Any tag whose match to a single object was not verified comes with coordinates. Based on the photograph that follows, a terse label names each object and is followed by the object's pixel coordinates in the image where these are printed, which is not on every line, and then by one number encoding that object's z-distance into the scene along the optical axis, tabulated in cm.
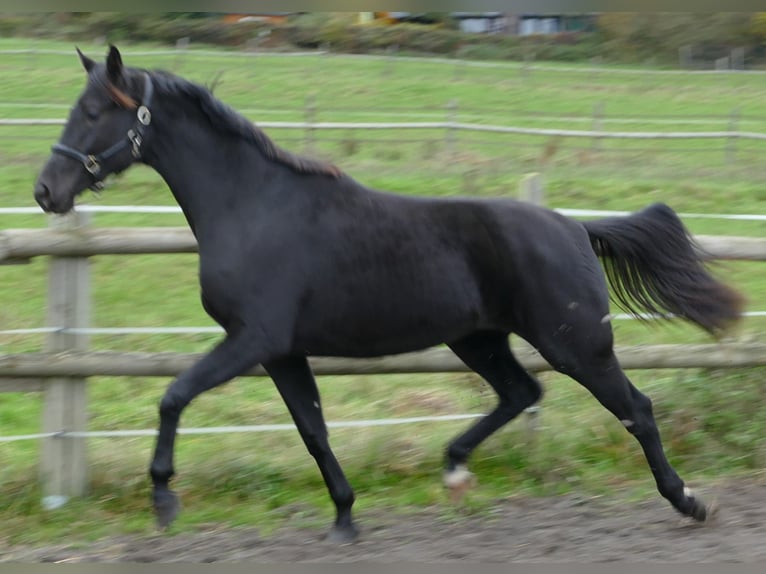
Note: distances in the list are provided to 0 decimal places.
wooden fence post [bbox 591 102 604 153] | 3010
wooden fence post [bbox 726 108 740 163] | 2692
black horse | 804
